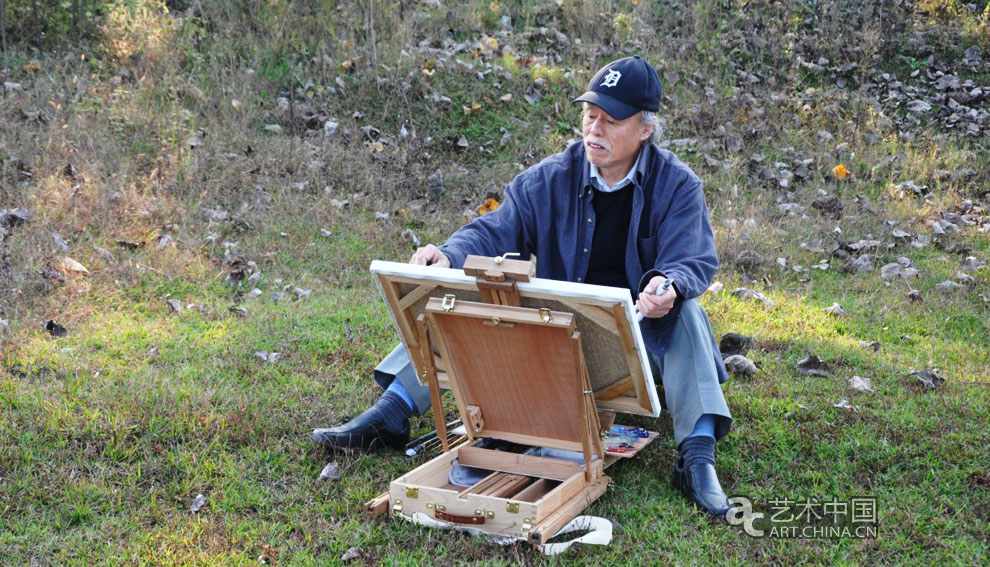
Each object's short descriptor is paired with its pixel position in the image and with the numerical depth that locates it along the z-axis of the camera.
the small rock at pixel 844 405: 4.58
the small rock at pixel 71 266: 6.02
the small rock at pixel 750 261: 6.81
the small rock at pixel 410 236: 7.13
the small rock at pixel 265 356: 5.18
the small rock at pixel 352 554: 3.38
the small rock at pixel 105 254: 6.33
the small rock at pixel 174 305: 5.85
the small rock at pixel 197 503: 3.70
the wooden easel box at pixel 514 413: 3.29
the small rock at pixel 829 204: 7.76
